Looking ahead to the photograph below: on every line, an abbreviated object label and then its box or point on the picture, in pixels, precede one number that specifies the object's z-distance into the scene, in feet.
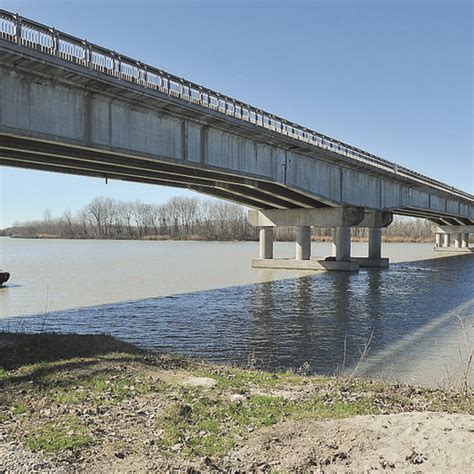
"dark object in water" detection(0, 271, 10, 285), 106.73
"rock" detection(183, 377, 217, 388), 32.12
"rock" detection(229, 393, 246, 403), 28.66
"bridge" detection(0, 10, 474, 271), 57.36
